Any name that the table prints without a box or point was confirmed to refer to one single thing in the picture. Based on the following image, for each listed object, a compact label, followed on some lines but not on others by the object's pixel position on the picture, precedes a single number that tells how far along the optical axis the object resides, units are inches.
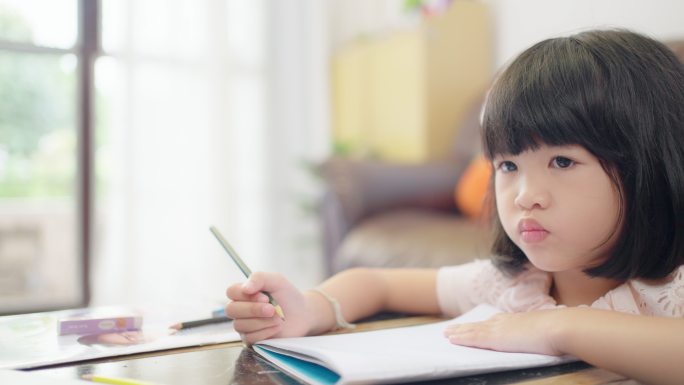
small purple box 29.4
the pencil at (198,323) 30.5
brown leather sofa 69.5
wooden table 21.6
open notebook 20.0
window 108.2
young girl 25.7
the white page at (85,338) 25.4
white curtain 108.5
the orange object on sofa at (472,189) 85.3
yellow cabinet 111.1
